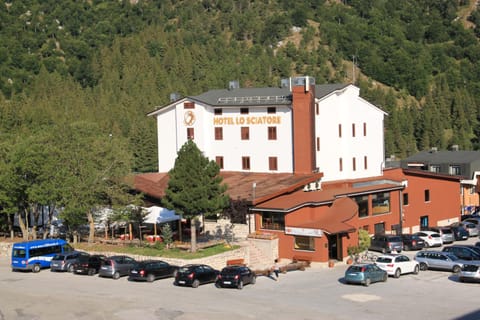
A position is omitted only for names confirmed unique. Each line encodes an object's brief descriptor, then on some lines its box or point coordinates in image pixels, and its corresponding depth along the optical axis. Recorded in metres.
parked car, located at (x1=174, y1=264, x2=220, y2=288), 42.38
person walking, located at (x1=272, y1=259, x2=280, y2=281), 47.08
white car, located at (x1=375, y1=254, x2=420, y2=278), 46.78
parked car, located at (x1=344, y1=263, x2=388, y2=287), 43.69
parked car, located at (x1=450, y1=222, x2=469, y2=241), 65.50
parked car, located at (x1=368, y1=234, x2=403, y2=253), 58.41
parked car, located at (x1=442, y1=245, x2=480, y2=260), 50.15
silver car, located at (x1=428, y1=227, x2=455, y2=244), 63.26
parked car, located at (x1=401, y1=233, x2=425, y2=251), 59.62
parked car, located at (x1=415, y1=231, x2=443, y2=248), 60.97
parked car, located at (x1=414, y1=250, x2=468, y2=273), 48.44
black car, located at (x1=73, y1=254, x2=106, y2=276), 46.84
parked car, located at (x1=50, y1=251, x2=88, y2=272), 48.38
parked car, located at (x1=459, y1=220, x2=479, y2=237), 67.51
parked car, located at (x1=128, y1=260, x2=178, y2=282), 43.94
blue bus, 48.88
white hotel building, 67.12
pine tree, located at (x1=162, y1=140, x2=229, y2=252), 50.62
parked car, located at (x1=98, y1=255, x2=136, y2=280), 45.38
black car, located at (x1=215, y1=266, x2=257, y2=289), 42.31
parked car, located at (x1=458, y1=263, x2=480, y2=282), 43.88
